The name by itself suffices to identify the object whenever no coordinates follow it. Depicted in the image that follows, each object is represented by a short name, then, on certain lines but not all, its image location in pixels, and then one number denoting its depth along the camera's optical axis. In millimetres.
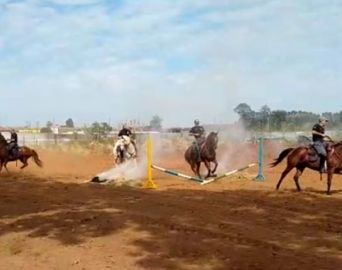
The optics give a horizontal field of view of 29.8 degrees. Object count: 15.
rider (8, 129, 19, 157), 28516
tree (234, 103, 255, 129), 49981
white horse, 24359
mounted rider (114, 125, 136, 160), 24344
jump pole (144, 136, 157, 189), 20439
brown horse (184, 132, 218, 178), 24859
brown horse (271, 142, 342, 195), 19984
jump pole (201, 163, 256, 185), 22242
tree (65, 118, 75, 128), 95188
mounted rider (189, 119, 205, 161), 25500
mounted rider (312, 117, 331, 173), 19891
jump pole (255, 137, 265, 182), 24188
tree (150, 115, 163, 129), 57603
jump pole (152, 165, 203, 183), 21422
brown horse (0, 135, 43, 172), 28078
